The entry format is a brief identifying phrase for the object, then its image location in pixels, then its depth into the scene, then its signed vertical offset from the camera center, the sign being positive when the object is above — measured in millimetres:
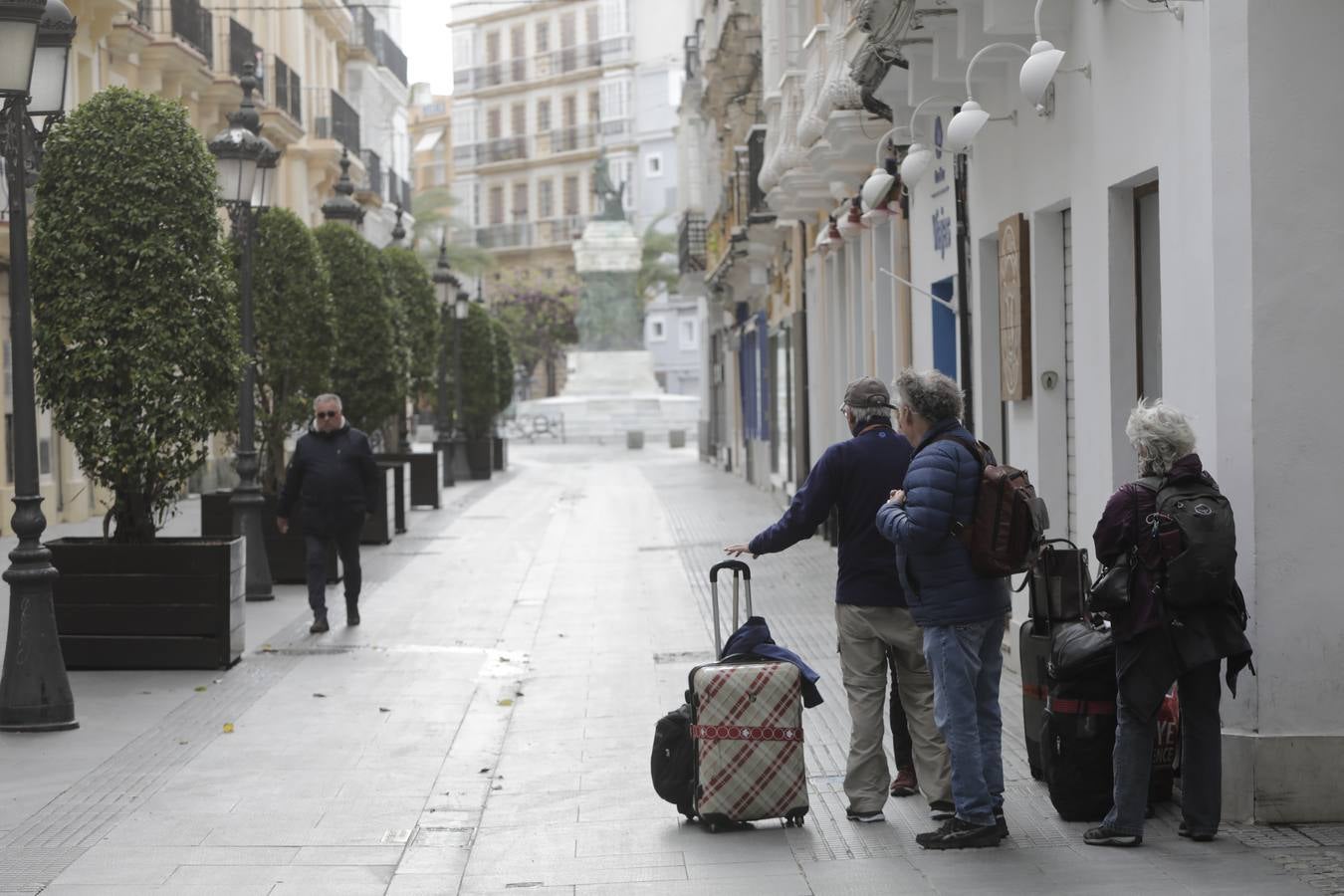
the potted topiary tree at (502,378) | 44031 +325
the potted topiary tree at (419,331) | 30344 +992
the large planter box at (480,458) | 41688 -1304
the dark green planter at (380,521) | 23250 -1411
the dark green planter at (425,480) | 30688 -1268
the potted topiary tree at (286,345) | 18609 +509
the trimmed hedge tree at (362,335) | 23781 +734
